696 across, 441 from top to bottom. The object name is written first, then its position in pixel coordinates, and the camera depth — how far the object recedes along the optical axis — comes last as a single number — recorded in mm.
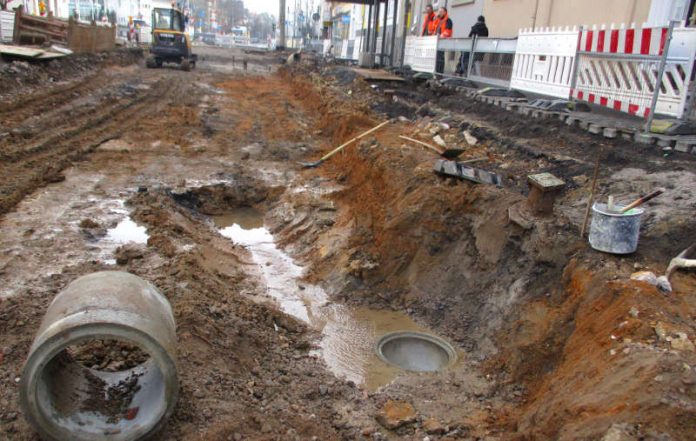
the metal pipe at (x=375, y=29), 22238
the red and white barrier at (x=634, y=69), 6617
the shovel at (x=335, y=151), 10344
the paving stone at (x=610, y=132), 7363
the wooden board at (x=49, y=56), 18822
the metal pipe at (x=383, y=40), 21484
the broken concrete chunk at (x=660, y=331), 3346
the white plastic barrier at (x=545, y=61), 9008
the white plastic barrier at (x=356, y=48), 29862
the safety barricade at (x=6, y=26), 21858
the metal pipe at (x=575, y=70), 8703
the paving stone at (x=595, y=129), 7718
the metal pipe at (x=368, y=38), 24431
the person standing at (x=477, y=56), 13656
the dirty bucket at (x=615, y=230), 4316
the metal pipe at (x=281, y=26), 50188
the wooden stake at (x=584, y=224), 4791
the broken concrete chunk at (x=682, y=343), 3193
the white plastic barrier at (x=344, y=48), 34062
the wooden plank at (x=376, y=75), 16212
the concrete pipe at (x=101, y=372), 2982
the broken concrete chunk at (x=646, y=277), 3938
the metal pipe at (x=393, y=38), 20284
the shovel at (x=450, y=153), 8078
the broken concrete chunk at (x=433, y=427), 4047
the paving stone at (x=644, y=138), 6831
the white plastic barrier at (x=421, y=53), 15581
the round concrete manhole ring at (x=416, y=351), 5293
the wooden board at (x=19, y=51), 17547
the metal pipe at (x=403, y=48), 19153
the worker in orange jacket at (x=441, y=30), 15367
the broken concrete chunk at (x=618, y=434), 2666
